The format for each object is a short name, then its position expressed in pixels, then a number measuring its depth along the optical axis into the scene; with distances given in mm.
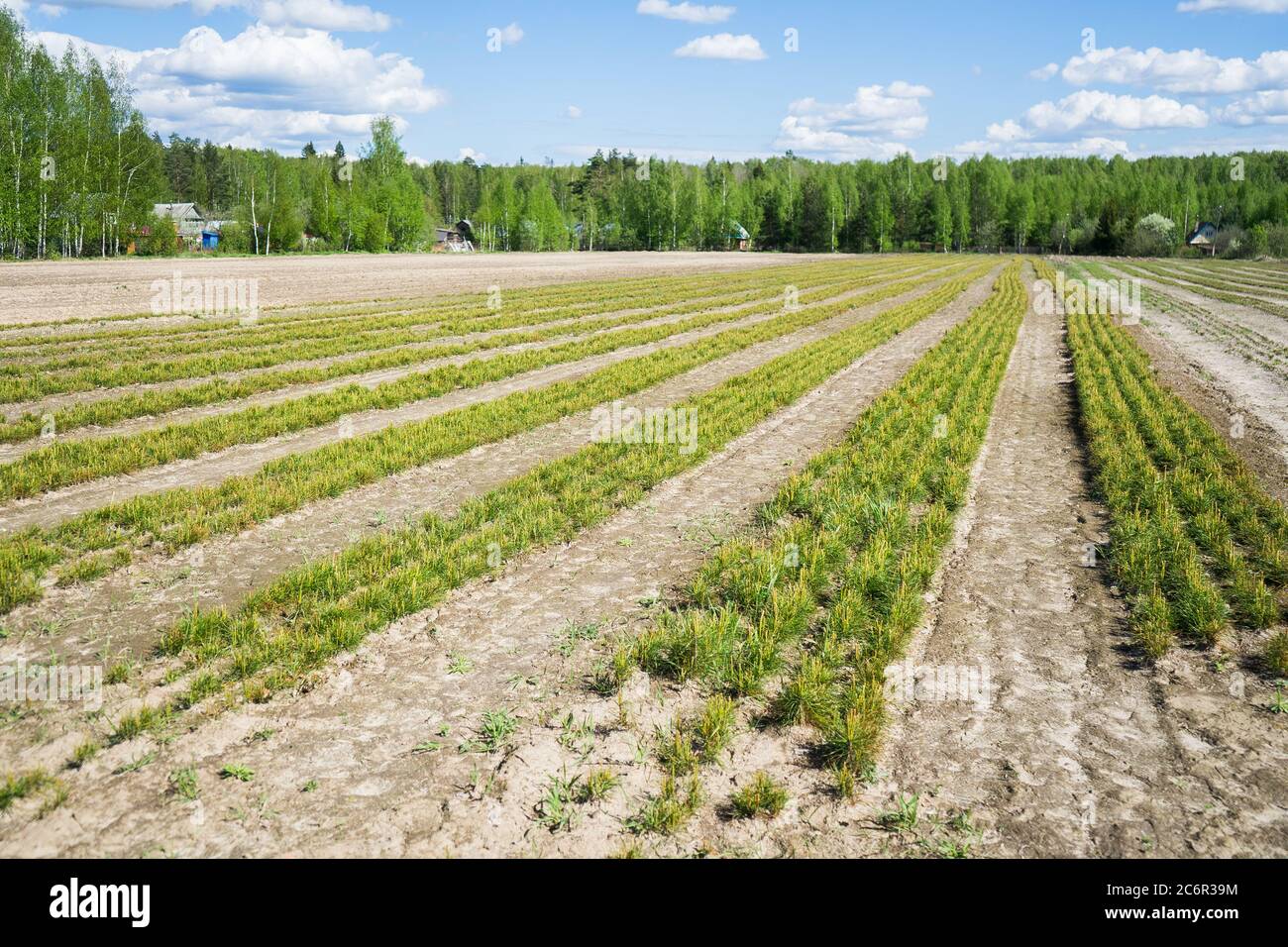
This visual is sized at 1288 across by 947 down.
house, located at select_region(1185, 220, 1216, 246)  119762
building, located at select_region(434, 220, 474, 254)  127250
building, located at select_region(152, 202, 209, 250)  94438
